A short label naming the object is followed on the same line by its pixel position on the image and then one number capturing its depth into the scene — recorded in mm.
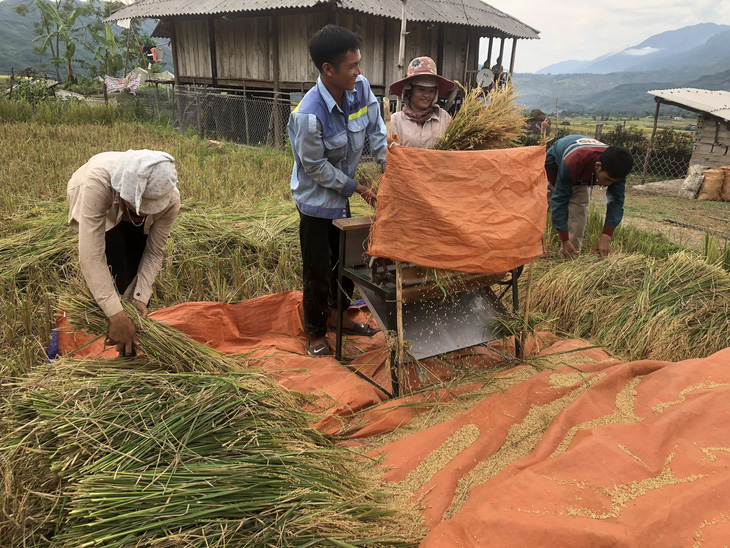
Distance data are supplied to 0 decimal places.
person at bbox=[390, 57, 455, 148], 3119
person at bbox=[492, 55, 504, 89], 13592
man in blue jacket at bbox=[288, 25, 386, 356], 2535
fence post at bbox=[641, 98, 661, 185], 10615
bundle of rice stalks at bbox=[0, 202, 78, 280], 3521
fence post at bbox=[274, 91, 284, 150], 10656
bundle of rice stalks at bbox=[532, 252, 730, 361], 3068
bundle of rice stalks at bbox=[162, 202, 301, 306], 3674
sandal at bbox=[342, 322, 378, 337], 3359
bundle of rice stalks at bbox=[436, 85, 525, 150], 2287
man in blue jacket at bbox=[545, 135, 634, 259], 3482
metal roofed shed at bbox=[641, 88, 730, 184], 10305
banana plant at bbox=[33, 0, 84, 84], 19172
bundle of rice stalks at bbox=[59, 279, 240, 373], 2080
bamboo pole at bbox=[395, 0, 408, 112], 4722
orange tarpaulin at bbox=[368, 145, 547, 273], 2137
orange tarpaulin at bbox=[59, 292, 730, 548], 1425
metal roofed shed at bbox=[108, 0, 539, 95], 10461
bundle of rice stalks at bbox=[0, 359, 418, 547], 1435
